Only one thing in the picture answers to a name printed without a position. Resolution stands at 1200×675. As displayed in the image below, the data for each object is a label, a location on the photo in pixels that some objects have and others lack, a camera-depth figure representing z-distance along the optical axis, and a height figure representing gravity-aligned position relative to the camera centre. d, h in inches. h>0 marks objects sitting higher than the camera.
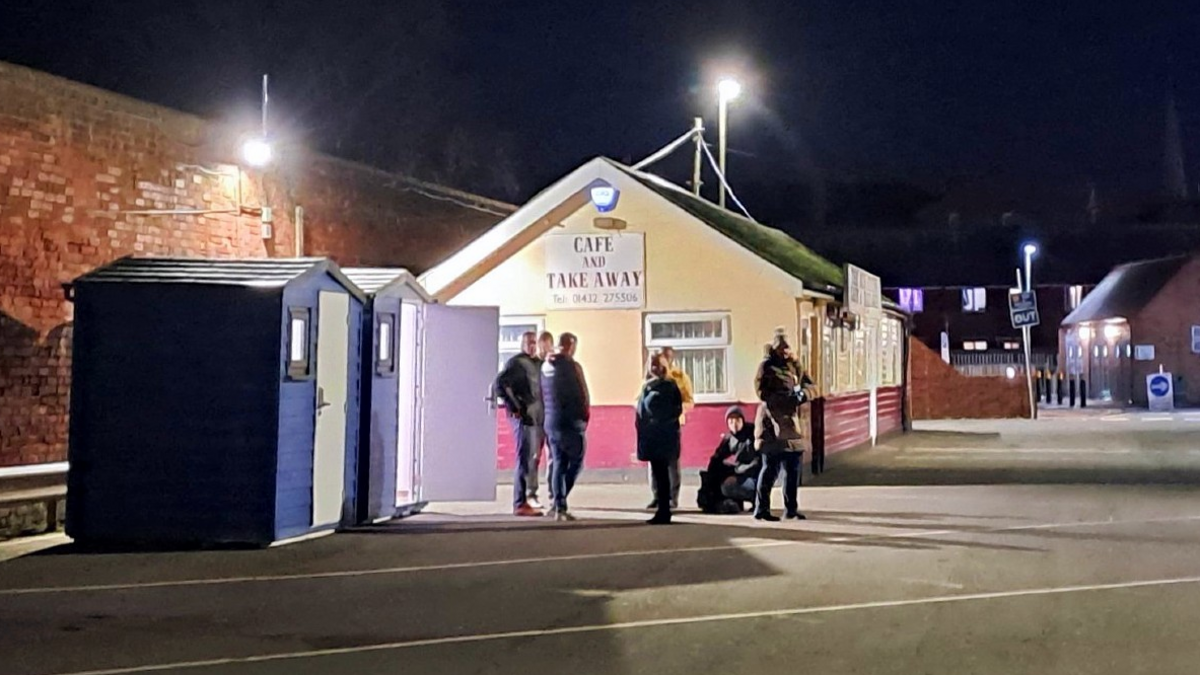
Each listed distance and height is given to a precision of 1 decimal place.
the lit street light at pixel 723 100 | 920.9 +219.5
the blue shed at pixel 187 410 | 464.8 +4.3
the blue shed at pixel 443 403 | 569.9 +7.9
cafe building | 716.0 +69.2
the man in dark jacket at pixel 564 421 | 530.9 +0.3
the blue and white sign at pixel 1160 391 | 1621.6 +35.0
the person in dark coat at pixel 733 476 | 560.1 -22.0
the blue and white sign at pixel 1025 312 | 1378.0 +109.3
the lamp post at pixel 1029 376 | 1387.8 +45.4
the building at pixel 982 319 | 2407.7 +180.9
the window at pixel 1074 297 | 2335.9 +212.9
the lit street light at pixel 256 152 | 692.1 +136.2
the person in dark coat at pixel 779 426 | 522.0 -1.7
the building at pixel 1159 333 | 1862.7 +119.5
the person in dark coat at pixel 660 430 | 526.3 -3.2
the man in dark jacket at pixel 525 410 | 544.1 +4.7
